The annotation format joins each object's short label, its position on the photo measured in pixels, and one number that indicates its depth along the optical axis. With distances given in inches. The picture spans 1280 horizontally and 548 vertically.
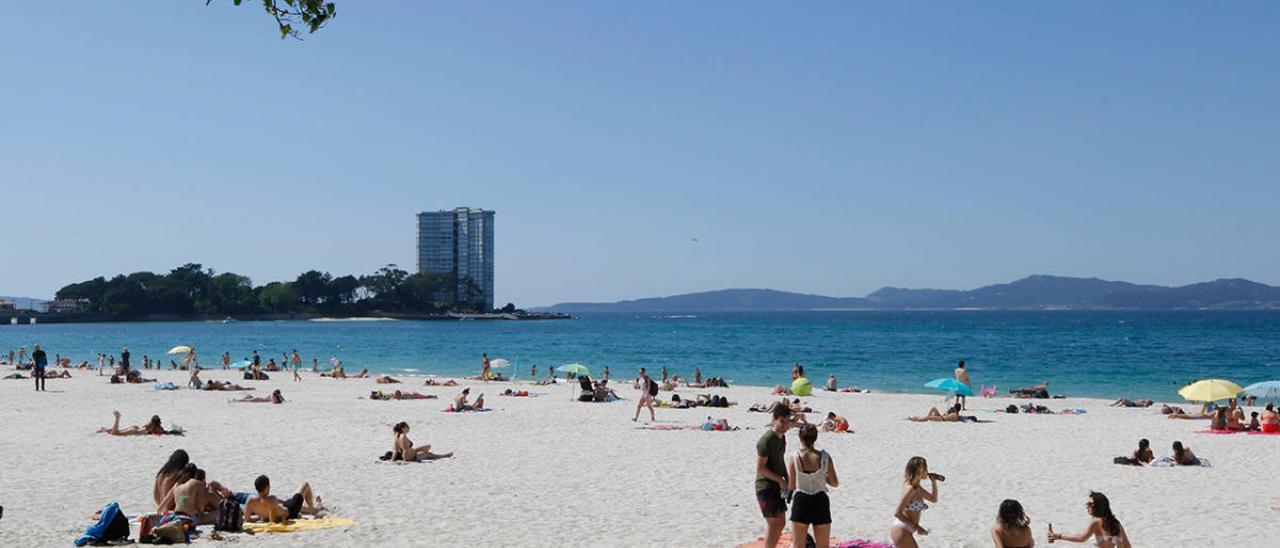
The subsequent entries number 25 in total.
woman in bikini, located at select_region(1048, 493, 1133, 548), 328.2
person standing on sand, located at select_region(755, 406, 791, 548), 317.7
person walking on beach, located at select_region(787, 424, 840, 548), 309.0
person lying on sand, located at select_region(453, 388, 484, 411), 956.0
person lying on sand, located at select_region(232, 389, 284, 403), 1041.5
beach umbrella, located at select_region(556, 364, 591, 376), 1157.7
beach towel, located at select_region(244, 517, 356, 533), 398.6
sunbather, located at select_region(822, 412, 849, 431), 781.3
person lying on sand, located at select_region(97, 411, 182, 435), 709.3
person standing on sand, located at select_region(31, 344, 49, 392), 1201.5
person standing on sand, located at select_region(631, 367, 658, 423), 861.2
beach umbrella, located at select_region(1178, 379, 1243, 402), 863.1
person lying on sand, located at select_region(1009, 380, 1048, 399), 1294.3
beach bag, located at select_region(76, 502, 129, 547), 361.7
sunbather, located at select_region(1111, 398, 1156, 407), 1109.9
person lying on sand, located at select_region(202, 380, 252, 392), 1221.1
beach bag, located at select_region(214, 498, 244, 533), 395.9
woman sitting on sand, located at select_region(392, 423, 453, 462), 589.6
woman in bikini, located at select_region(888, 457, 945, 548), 319.0
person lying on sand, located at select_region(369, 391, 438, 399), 1112.8
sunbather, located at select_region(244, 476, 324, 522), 407.8
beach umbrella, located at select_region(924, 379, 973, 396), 928.3
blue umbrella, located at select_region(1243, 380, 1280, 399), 912.3
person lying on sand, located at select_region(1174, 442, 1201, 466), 585.6
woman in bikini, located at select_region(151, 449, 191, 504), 420.2
